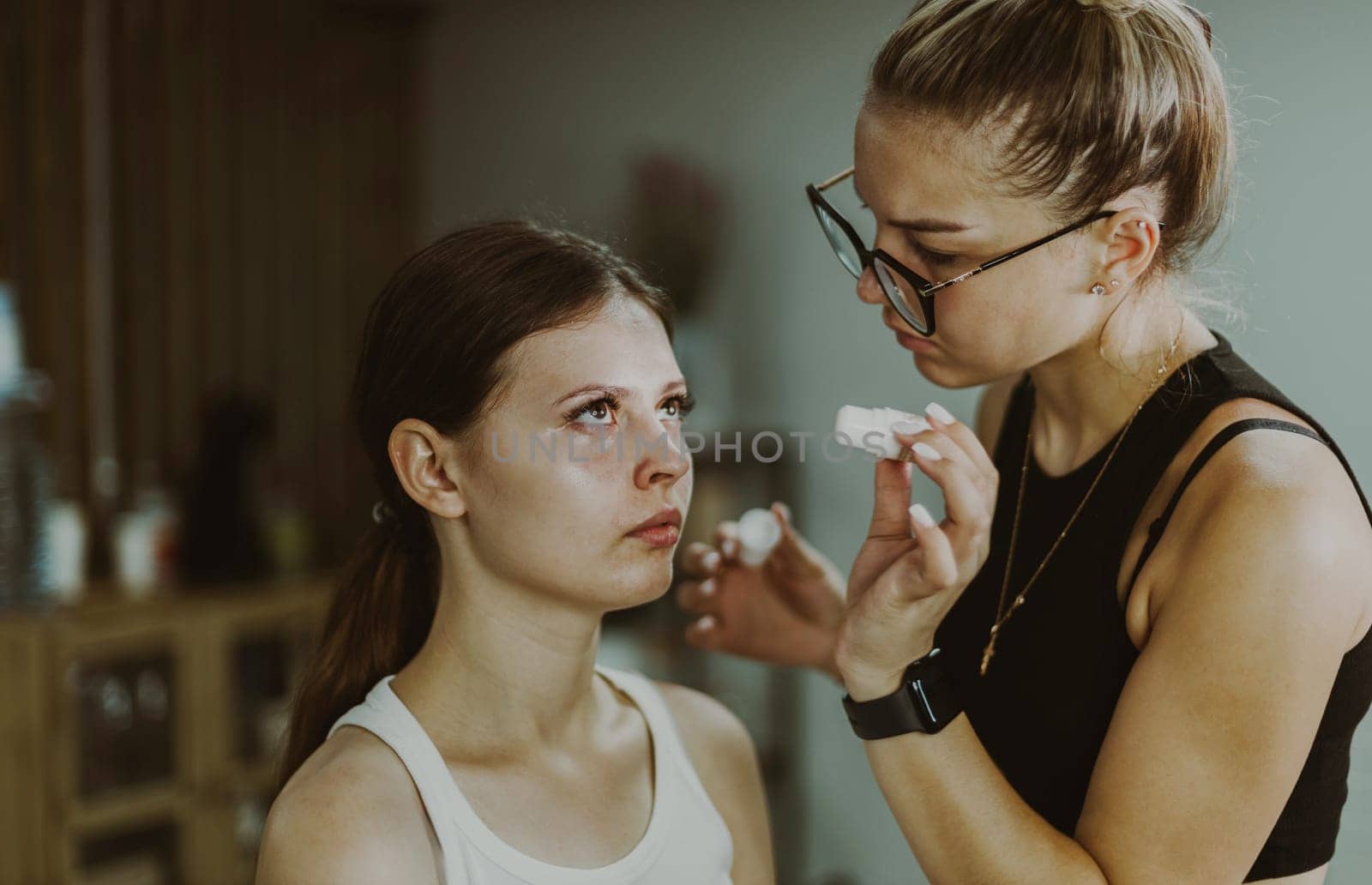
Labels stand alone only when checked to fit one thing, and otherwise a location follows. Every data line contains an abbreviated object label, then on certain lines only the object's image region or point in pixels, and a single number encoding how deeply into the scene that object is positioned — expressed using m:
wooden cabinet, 2.71
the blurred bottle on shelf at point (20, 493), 2.73
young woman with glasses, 1.02
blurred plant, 3.24
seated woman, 1.19
